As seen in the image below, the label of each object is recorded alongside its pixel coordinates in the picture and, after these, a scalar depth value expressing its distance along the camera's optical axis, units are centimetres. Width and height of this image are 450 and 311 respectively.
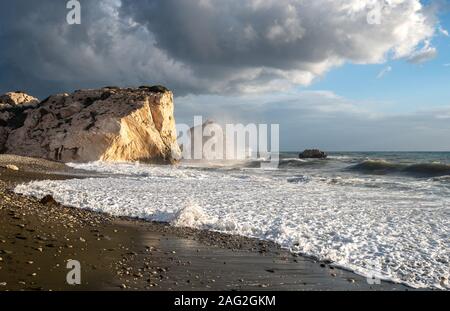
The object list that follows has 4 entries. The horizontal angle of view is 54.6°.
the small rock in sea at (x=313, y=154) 6906
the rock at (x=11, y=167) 2448
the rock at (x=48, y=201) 1246
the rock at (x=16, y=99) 5186
